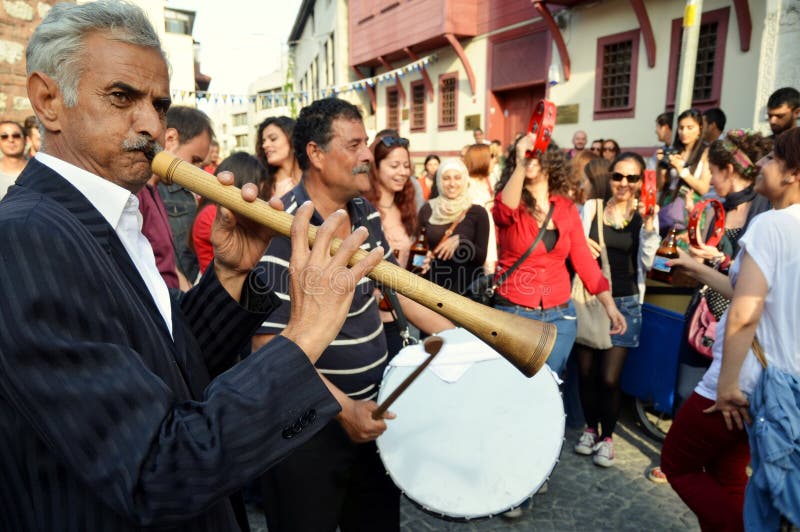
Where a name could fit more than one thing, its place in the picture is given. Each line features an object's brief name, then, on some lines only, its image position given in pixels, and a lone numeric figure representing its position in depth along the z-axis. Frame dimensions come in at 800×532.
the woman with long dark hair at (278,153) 4.60
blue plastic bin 3.80
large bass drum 2.00
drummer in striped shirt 2.00
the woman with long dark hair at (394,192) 4.23
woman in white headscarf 4.25
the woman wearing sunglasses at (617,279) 3.85
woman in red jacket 3.53
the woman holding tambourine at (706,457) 2.37
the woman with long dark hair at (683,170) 4.83
